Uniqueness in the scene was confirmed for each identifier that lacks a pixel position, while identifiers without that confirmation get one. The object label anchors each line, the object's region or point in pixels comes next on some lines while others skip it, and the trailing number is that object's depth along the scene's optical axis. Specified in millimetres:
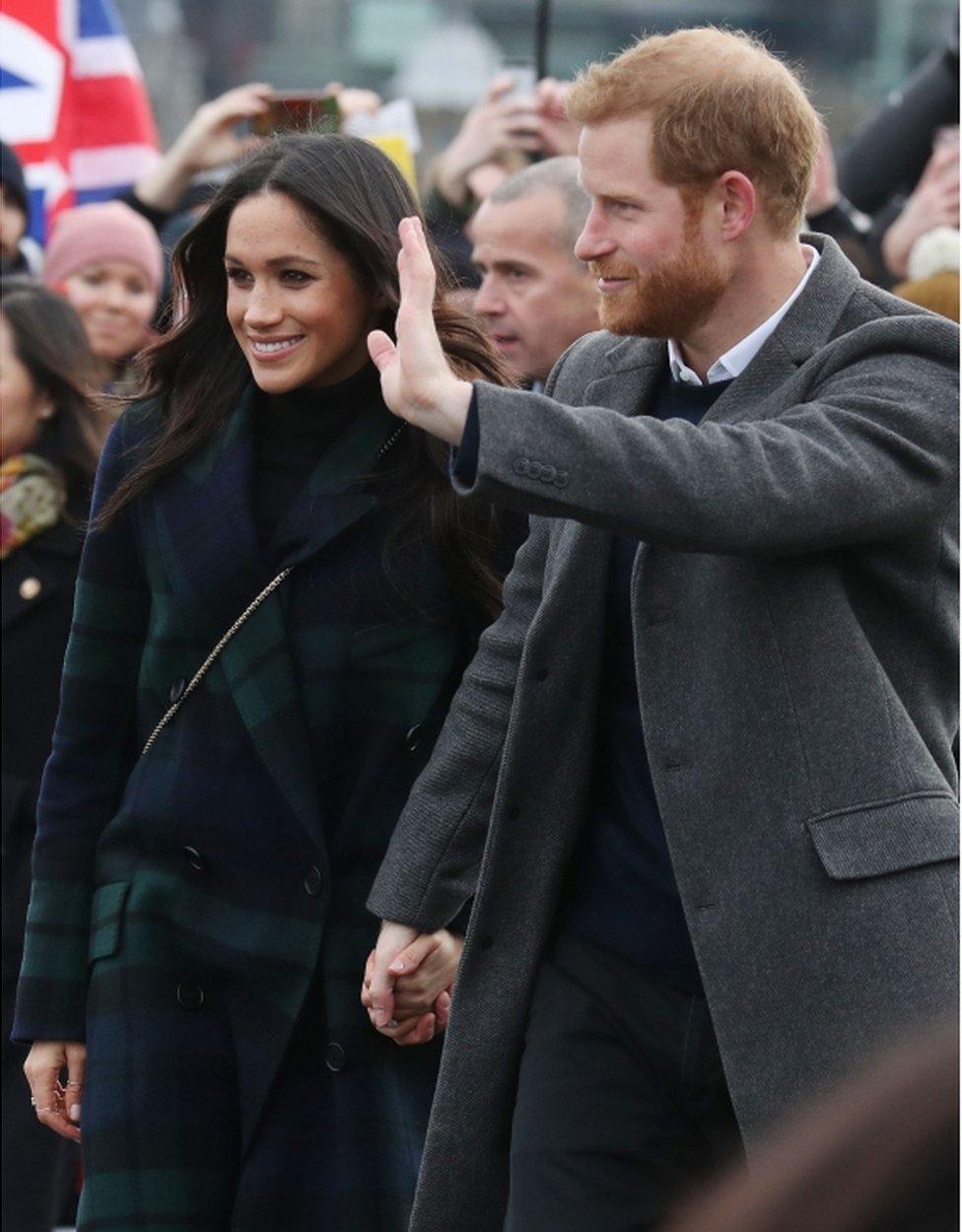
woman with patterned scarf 11680
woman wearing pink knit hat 15703
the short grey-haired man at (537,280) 11352
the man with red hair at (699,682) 5852
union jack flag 17453
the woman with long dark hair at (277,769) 7805
